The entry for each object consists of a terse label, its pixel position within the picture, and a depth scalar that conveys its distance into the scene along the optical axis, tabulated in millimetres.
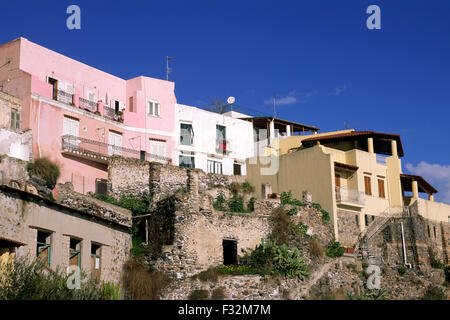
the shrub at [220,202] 41094
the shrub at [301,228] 38500
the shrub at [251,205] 40038
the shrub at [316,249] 37688
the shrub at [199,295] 32531
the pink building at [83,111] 41031
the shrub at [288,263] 35156
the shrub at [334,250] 39503
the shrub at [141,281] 32125
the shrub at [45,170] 38281
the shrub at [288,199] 41344
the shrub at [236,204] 42300
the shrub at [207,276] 33281
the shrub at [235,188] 47000
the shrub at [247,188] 47500
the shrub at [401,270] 40844
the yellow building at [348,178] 44406
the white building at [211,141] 49719
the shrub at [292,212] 39156
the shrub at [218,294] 32750
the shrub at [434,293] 39866
